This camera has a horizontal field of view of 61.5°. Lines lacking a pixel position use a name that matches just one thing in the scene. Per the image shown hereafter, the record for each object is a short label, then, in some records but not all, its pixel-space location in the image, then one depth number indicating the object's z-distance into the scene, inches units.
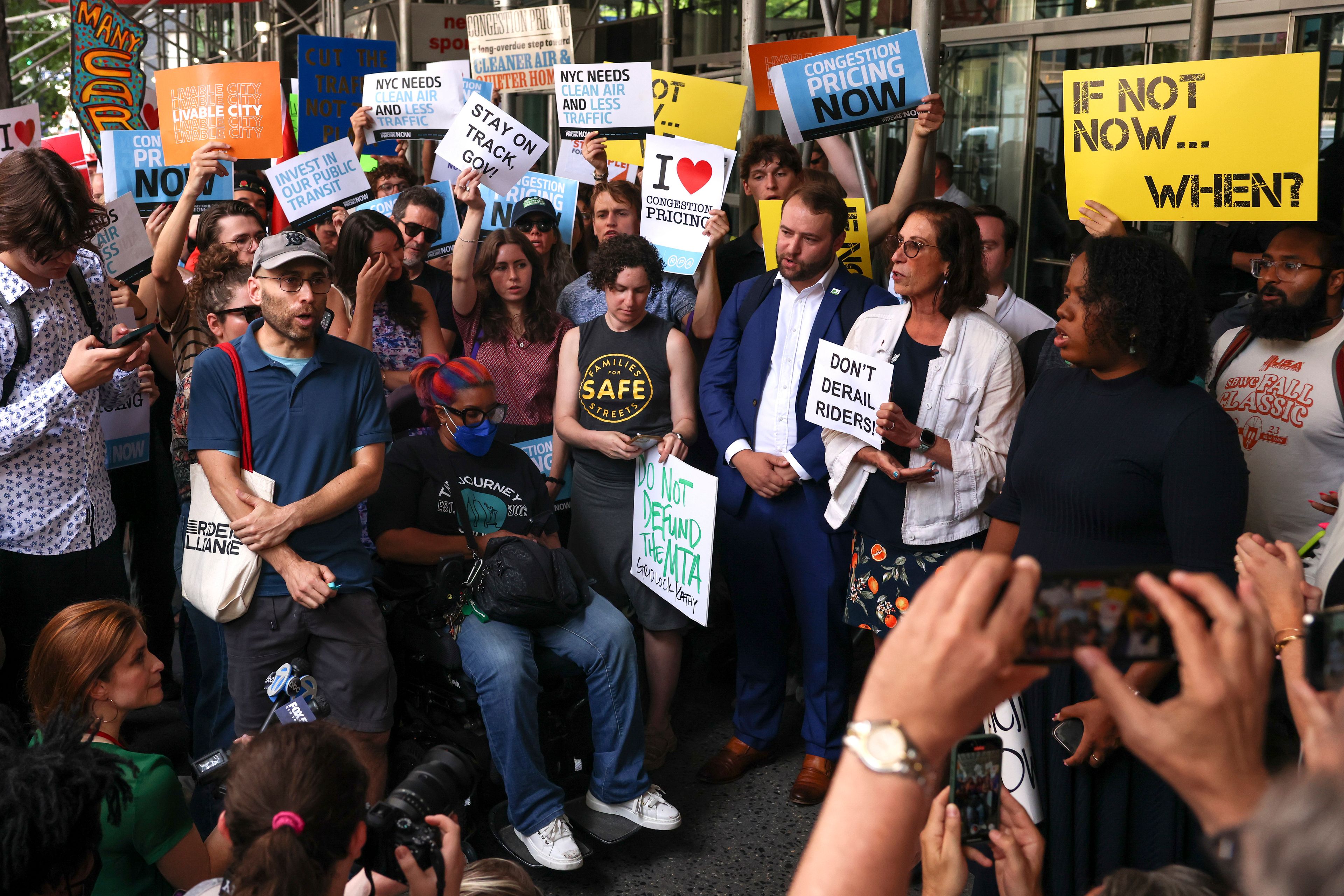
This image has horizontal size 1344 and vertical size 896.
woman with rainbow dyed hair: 137.1
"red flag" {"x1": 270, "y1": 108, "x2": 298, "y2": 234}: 249.1
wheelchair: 141.3
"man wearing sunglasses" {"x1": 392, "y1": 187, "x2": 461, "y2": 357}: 209.2
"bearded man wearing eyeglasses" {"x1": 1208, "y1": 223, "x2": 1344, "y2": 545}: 123.0
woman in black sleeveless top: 166.4
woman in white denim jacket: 138.9
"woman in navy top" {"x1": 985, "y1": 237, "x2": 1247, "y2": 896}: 94.7
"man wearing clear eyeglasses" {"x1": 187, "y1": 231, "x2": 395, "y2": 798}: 125.9
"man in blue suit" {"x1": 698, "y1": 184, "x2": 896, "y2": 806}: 155.8
